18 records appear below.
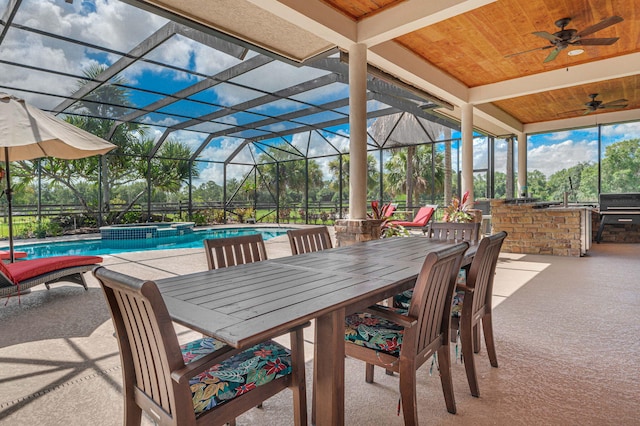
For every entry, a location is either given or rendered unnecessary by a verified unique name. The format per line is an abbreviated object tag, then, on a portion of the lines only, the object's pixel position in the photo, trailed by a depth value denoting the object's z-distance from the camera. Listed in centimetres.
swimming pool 820
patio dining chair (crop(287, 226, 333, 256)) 281
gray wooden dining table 117
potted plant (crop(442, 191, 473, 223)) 598
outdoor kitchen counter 631
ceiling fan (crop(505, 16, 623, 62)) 409
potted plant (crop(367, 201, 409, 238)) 480
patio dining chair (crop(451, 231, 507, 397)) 194
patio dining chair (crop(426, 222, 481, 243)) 323
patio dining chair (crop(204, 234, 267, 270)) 224
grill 745
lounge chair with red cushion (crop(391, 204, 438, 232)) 836
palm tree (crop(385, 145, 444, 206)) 1155
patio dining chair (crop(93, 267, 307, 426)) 108
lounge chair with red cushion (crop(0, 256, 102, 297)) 315
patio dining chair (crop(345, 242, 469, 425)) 153
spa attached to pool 1050
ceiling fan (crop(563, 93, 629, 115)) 651
